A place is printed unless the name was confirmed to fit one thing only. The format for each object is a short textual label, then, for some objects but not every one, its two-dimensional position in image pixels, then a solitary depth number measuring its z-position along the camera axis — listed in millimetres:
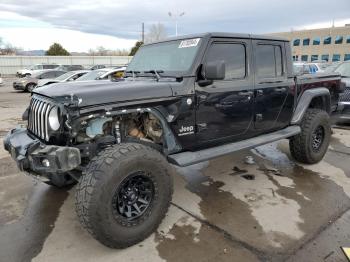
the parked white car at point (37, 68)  30208
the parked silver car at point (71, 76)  13500
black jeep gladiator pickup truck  2770
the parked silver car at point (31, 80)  19094
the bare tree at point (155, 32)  50469
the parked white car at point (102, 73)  11016
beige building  53156
